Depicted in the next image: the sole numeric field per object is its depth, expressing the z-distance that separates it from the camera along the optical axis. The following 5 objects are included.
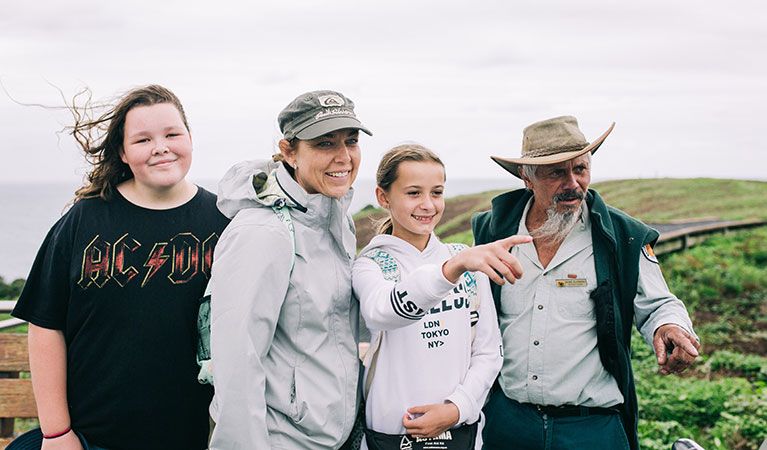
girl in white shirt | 2.47
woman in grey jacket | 2.32
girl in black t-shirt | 2.69
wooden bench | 3.64
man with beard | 3.24
